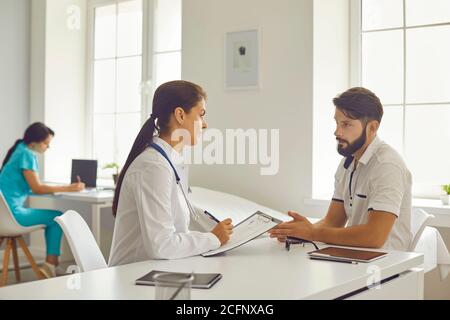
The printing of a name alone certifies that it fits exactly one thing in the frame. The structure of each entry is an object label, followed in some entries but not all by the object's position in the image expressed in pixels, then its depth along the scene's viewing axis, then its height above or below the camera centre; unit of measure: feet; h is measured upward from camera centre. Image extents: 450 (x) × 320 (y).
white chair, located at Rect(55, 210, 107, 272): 6.07 -0.89
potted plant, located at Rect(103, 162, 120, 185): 15.81 -0.15
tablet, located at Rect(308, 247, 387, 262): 5.80 -0.97
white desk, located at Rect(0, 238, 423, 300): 4.50 -1.02
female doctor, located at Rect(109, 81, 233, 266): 5.97 -0.33
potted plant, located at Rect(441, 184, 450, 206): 10.80 -0.61
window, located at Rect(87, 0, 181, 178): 16.30 +2.84
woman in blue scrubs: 14.15 -0.67
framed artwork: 12.79 +2.31
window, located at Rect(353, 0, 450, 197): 11.43 +1.72
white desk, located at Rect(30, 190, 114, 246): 13.38 -0.90
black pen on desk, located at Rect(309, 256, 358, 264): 5.69 -0.98
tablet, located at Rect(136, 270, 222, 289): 4.65 -0.99
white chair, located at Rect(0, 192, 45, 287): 13.21 -1.69
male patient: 6.81 -0.36
